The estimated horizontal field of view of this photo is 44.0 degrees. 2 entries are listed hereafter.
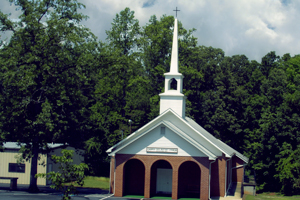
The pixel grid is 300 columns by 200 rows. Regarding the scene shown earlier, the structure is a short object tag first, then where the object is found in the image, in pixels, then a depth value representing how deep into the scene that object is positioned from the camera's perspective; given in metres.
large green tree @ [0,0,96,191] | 30.08
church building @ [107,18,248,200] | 28.77
